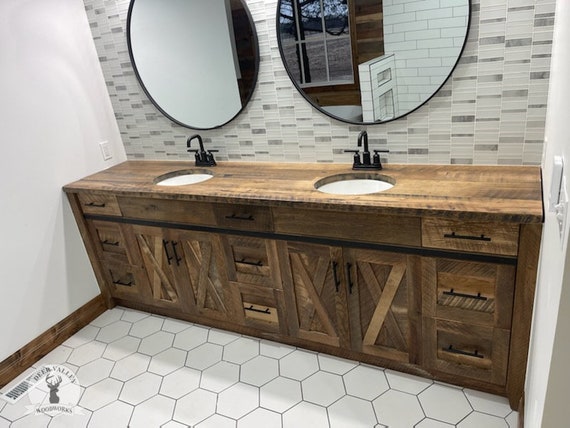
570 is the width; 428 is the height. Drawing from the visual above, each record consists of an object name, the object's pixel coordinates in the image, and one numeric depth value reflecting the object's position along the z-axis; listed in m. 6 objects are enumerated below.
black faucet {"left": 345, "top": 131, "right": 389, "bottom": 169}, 1.84
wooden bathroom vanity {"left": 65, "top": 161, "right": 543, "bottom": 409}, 1.43
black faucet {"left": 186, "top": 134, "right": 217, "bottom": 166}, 2.28
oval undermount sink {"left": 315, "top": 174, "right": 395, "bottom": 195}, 1.85
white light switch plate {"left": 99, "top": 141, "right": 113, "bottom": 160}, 2.49
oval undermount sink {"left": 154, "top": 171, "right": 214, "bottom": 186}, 2.27
